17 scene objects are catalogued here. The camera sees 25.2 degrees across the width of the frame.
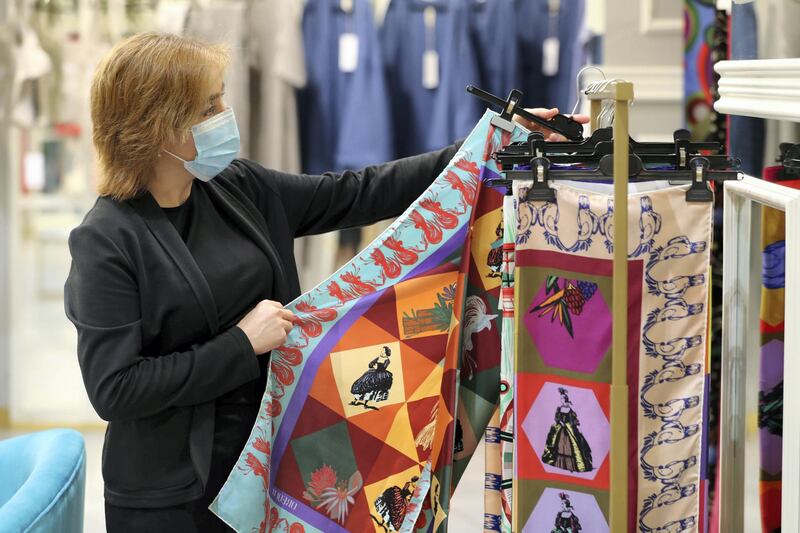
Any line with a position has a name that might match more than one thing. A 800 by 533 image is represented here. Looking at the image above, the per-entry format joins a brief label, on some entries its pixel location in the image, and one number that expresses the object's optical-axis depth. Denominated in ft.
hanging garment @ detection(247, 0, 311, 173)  15.74
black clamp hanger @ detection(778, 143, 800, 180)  9.11
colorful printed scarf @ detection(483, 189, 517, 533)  9.10
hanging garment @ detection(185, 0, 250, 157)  15.71
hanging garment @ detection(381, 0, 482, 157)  15.76
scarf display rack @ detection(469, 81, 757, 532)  8.49
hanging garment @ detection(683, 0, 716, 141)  14.36
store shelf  8.72
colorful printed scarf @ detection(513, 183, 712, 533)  8.79
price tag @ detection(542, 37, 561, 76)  15.88
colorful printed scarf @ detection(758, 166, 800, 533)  9.30
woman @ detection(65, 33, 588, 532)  9.07
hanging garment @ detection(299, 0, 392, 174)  15.78
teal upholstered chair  9.10
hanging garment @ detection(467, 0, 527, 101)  15.75
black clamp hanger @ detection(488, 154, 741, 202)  8.69
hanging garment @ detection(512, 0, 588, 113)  15.89
